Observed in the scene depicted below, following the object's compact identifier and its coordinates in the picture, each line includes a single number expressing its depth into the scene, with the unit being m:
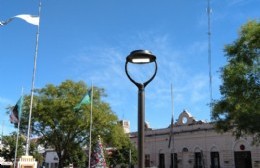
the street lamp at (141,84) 7.92
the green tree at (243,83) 25.38
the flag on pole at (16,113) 35.75
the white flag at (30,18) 25.29
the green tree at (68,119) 42.12
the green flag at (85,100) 35.84
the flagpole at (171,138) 52.21
